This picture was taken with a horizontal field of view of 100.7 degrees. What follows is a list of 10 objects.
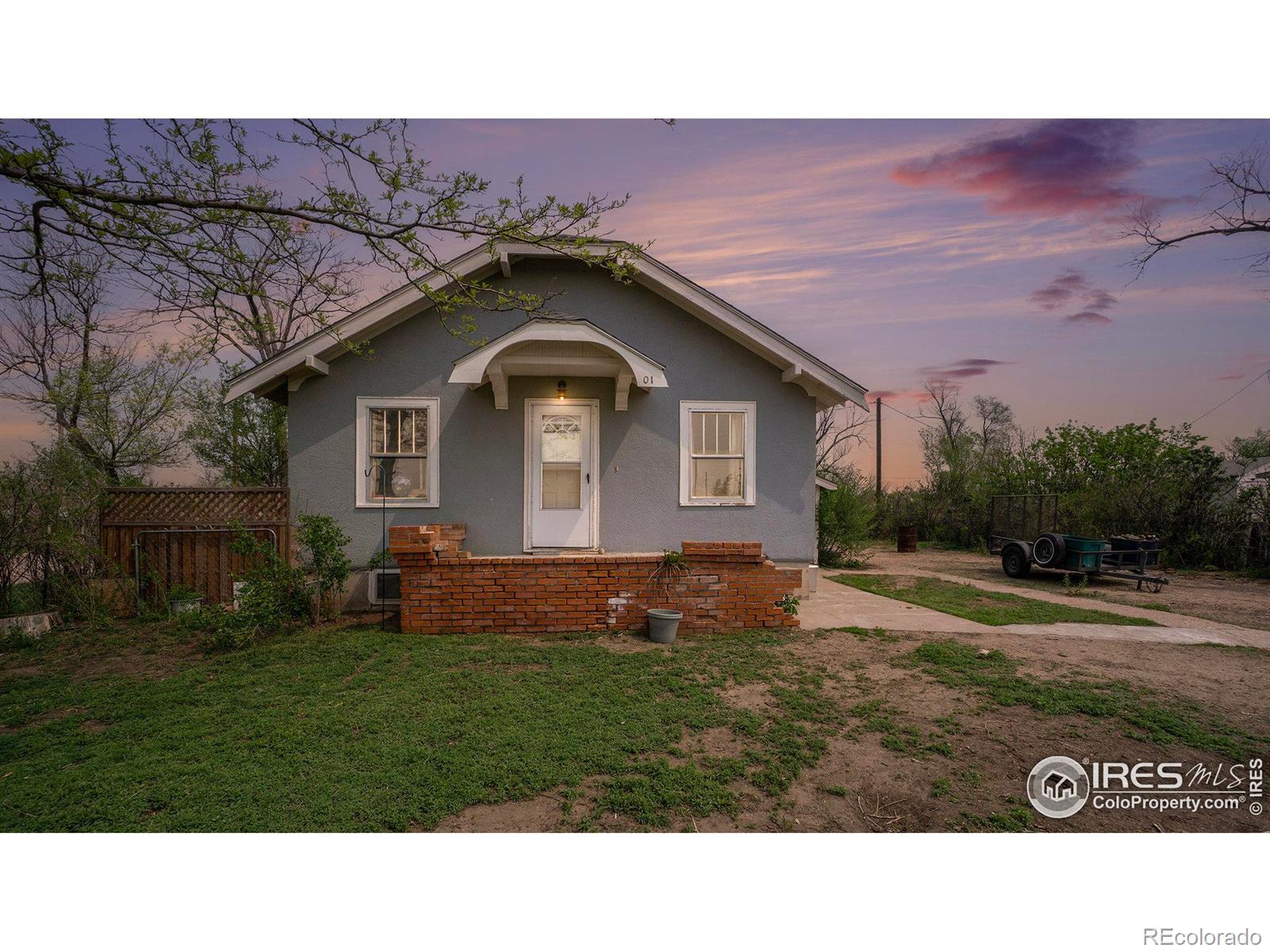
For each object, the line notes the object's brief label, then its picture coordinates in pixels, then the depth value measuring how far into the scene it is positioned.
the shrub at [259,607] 5.74
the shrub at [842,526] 12.45
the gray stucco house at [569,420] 7.46
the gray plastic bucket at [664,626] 5.72
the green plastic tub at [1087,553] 9.97
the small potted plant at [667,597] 5.73
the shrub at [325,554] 6.42
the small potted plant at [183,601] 6.88
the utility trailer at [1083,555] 9.97
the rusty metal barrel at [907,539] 15.57
